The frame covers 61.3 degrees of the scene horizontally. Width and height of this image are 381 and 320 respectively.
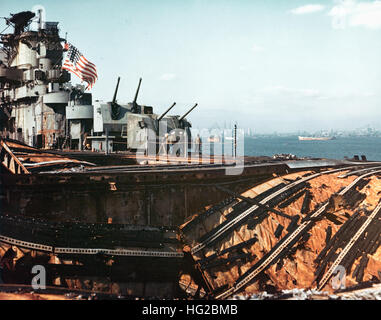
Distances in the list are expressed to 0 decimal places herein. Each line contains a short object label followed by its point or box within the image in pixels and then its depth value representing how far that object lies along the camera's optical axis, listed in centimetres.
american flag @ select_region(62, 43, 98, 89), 2797
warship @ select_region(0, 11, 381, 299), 956
